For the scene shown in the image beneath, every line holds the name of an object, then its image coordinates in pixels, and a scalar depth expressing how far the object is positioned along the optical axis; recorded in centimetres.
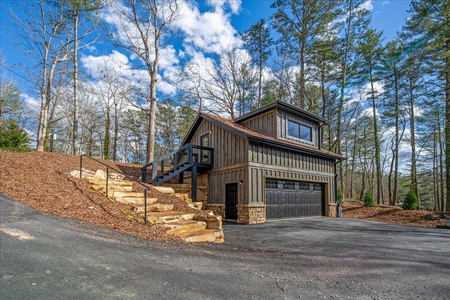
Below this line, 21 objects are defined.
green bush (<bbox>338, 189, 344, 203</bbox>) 1583
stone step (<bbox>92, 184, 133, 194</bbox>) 694
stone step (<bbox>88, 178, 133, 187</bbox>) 751
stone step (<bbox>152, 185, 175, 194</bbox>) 902
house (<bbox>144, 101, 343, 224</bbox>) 1006
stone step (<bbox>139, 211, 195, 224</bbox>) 595
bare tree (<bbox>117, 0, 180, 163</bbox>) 1589
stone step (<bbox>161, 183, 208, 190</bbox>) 1156
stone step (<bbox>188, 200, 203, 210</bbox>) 913
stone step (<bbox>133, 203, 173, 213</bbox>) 629
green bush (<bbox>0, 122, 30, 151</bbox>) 1203
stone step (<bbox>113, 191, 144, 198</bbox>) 695
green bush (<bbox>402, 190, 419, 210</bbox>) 1380
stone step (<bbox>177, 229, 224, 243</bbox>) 544
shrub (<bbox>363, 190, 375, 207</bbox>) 1524
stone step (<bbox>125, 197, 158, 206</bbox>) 678
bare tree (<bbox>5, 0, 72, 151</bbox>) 1452
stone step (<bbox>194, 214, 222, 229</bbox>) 650
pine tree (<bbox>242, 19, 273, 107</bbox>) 1917
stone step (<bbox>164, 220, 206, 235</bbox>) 564
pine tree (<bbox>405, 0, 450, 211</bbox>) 1332
